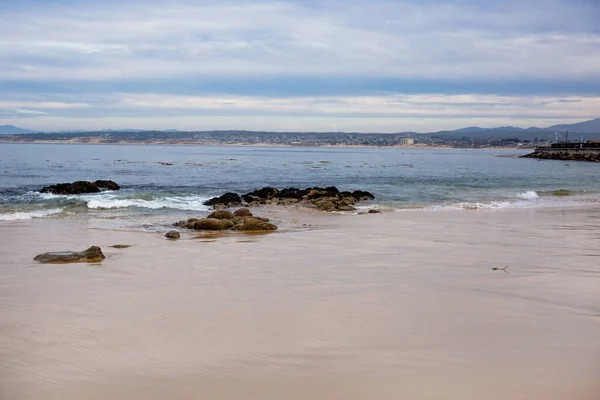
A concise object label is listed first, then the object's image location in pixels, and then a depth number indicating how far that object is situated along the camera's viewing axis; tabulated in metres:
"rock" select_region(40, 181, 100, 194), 26.28
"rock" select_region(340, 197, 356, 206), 23.50
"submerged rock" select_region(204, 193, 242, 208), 23.64
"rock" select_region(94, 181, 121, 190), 29.77
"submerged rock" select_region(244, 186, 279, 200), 26.56
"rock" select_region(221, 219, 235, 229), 15.86
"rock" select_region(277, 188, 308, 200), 26.64
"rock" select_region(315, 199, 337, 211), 21.94
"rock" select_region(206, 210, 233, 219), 17.09
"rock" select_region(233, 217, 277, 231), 15.67
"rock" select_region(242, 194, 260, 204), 24.64
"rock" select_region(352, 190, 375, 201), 26.77
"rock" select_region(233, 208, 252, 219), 17.62
